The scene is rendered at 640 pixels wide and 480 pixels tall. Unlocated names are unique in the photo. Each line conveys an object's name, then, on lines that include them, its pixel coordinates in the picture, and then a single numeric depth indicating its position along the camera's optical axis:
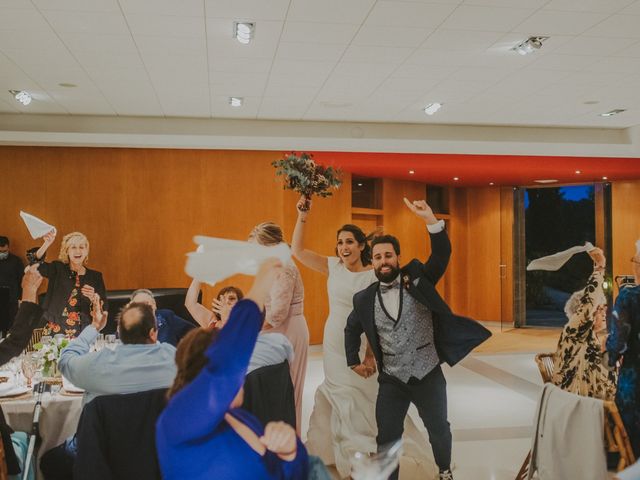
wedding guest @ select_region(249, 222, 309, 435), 4.21
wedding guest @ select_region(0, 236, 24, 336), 7.89
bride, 4.26
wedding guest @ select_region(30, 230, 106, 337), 4.84
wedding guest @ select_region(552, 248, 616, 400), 3.66
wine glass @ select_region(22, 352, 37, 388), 3.43
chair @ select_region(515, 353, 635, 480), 3.12
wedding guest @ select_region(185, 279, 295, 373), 2.97
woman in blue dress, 1.45
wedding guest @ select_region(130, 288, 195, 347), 4.08
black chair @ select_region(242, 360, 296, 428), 2.77
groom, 3.63
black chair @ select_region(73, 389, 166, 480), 2.29
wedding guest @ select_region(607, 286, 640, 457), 3.16
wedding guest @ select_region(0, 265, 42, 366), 2.64
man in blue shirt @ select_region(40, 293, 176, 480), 2.61
